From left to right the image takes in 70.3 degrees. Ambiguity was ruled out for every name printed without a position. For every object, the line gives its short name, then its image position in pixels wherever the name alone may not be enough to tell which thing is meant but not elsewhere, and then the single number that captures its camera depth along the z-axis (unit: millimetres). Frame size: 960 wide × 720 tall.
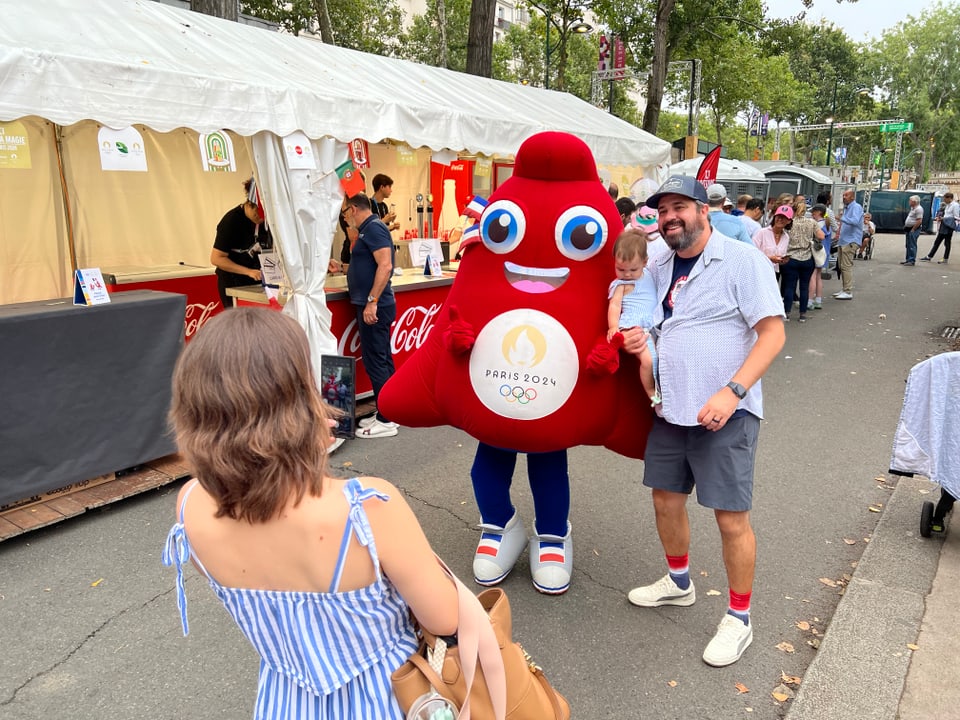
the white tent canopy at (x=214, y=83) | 3695
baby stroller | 3455
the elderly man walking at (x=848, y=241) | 11664
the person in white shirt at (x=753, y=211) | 8475
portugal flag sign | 5125
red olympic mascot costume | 2715
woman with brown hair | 1138
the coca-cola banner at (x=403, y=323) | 5848
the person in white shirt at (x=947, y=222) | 16453
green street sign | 39844
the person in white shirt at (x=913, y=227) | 16453
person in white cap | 6367
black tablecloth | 3719
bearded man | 2445
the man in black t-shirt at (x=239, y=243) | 6027
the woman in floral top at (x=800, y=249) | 9539
